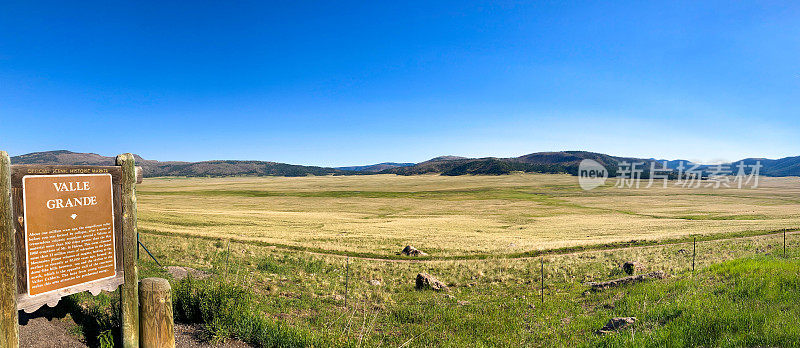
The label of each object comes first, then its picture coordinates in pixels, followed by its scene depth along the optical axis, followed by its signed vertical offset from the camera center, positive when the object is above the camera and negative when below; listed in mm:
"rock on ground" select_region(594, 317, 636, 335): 8097 -3624
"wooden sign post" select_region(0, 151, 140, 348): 5281 -1103
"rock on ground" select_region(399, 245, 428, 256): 29064 -6860
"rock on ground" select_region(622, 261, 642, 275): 19606 -5540
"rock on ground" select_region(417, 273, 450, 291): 17453 -5699
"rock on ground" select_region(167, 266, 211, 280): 15616 -4676
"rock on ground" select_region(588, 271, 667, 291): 13890 -4510
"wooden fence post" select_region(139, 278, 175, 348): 6227 -2549
